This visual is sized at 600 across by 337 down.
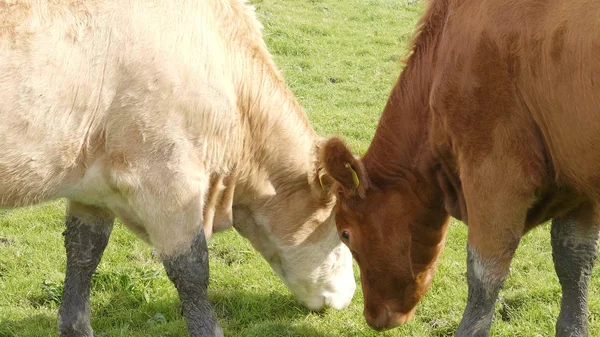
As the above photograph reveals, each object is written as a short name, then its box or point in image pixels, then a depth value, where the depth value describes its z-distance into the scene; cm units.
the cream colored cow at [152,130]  484
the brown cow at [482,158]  420
